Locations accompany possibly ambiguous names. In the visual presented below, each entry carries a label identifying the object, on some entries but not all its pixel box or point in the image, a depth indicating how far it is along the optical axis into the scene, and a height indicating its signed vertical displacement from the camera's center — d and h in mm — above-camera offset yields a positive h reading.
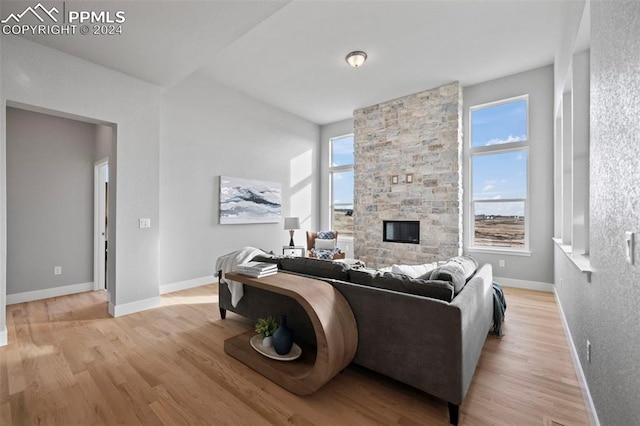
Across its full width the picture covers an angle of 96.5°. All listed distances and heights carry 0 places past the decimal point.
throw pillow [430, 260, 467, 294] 1882 -423
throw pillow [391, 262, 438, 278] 2176 -453
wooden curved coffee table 1766 -817
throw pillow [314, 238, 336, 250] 5477 -602
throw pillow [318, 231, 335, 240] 5625 -443
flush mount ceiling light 3828 +2106
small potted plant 2217 -924
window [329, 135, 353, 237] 6715 +682
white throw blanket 2805 -517
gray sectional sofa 1620 -699
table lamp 5527 -217
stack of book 2260 -458
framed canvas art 4956 +226
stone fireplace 4852 +716
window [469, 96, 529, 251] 4559 +639
